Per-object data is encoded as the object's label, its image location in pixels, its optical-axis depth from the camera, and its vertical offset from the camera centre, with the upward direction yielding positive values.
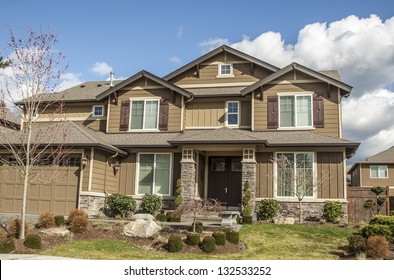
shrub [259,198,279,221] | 16.83 -0.62
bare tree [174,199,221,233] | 13.04 -0.51
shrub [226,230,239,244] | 12.04 -1.27
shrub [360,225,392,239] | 11.68 -0.96
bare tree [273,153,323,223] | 17.33 +0.79
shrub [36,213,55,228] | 13.53 -1.08
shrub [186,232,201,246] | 11.62 -1.32
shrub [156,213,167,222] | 15.52 -1.01
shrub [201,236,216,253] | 11.26 -1.42
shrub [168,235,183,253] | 11.27 -1.43
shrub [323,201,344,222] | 16.50 -0.64
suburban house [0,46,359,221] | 17.16 +2.47
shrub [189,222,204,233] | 13.38 -1.15
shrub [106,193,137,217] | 17.52 -0.62
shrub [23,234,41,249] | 11.02 -1.44
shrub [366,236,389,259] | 10.23 -1.26
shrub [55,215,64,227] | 13.89 -1.09
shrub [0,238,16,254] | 10.45 -1.50
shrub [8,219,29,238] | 12.18 -1.22
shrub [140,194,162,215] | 17.80 -0.58
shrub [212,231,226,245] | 11.66 -1.27
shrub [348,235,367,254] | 10.65 -1.24
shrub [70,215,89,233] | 12.93 -1.12
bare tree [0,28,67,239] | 12.23 +3.11
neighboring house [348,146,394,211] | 39.00 +2.44
